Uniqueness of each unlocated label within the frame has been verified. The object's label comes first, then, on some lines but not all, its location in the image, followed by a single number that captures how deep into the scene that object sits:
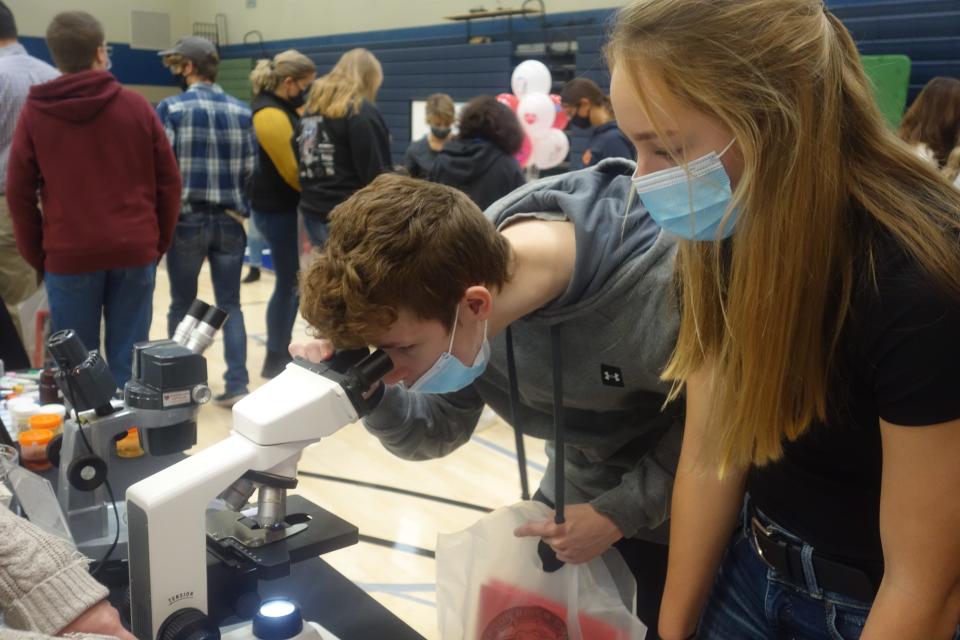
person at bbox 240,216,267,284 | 6.86
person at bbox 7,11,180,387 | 2.78
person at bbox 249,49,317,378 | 3.93
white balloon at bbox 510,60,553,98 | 5.86
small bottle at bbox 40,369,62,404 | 1.68
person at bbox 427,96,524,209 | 3.65
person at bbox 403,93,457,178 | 4.02
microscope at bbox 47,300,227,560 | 1.13
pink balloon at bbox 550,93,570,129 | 5.46
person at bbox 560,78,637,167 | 4.10
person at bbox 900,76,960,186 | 3.50
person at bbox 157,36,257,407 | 3.49
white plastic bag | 1.20
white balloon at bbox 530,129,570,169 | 5.27
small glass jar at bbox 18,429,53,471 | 1.48
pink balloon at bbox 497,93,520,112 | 5.67
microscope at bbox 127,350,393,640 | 0.88
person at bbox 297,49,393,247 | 3.73
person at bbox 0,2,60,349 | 3.22
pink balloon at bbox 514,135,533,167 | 5.17
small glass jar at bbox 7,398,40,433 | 1.62
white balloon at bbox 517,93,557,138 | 5.25
